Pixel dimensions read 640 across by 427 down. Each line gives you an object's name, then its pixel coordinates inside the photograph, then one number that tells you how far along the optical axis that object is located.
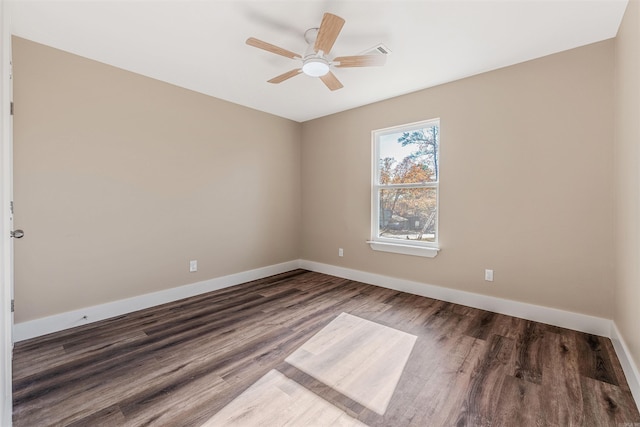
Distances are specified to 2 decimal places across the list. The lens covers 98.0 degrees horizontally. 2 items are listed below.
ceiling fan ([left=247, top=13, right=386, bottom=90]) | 1.83
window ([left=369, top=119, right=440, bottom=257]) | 3.40
